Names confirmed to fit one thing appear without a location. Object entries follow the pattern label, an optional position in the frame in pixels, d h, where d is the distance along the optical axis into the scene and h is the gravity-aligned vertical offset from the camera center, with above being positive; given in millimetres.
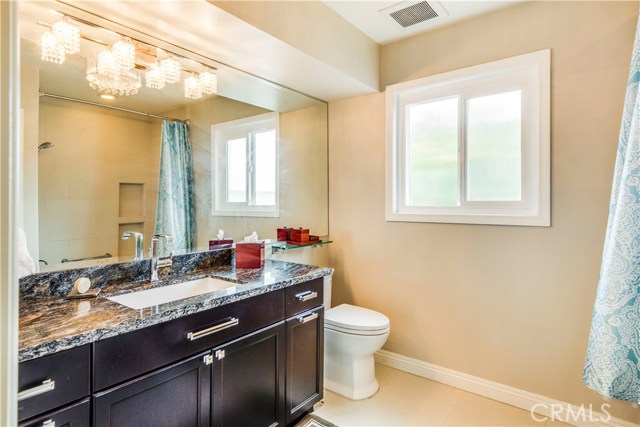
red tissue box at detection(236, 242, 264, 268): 2031 -276
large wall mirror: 1416 +346
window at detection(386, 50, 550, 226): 2039 +464
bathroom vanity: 975 -535
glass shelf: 2381 -244
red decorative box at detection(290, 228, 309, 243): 2531 -183
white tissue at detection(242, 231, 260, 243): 2297 -184
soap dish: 1371 -346
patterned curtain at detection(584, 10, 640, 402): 1464 -312
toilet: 2137 -914
